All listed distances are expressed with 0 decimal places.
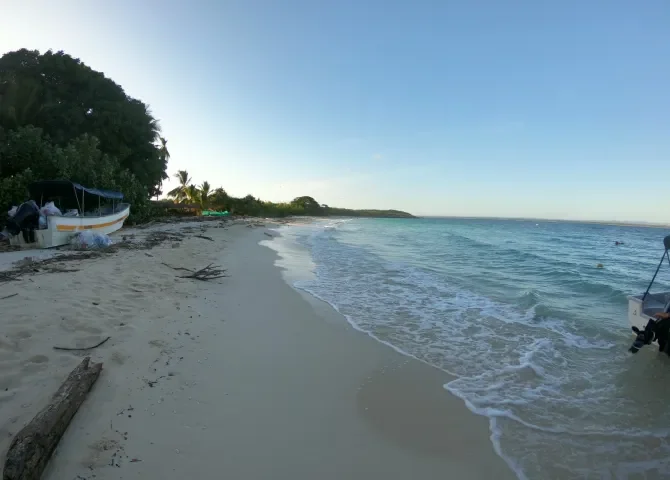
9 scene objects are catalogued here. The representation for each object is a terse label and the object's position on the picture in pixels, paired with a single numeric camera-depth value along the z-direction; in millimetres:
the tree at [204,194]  50828
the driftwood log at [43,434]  2090
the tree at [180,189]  51500
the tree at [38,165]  13523
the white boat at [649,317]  5305
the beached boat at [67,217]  10891
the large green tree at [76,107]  24625
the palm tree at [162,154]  30641
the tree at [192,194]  50094
